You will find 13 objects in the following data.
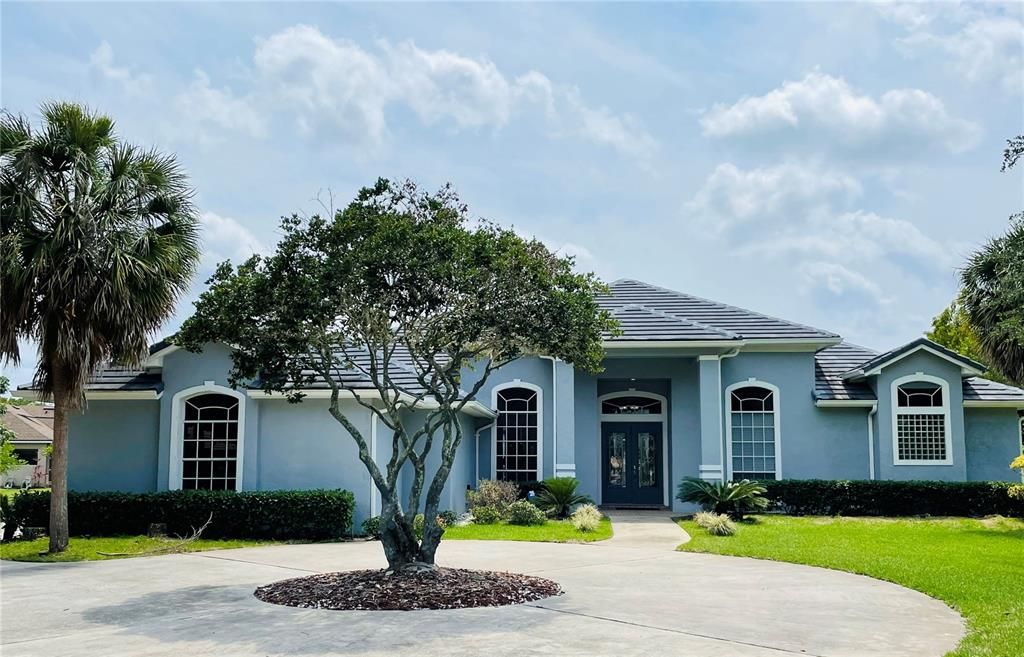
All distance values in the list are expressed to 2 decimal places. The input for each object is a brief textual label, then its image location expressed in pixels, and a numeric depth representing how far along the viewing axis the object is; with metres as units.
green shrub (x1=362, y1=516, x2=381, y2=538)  18.25
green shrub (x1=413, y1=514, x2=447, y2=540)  17.71
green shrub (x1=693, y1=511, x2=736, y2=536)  18.33
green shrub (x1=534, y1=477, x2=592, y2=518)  21.89
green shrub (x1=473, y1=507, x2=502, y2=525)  20.86
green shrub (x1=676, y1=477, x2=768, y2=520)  20.80
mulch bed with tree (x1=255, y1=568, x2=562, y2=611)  10.47
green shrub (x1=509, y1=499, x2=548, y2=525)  20.41
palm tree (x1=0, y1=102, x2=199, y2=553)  15.34
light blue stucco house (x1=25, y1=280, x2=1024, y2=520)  23.69
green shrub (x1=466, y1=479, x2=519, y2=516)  21.50
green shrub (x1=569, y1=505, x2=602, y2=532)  19.12
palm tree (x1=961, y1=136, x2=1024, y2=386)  20.64
